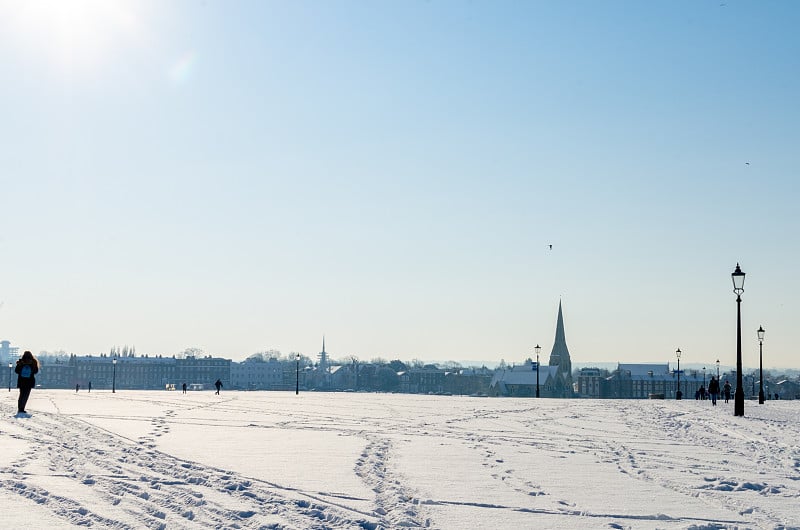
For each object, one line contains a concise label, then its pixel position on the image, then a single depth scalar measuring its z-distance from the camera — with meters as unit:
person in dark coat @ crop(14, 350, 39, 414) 19.06
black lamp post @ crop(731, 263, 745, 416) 25.36
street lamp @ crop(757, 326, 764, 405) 43.10
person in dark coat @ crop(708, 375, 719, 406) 35.34
